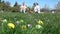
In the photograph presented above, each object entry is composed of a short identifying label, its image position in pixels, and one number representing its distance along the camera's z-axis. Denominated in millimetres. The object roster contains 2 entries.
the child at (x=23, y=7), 5613
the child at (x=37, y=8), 5022
